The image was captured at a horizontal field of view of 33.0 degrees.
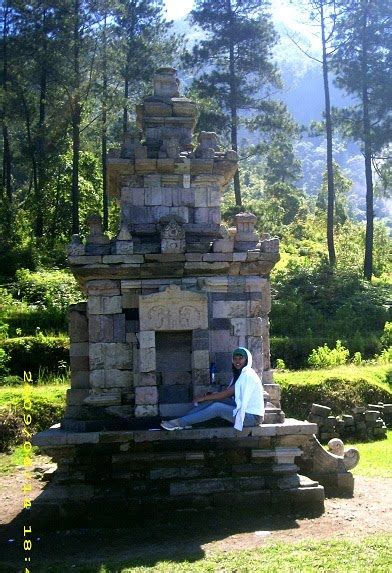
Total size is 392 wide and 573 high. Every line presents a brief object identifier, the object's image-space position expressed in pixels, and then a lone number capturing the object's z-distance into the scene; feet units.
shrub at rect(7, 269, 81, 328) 67.97
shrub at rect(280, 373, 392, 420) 50.70
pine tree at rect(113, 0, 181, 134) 99.76
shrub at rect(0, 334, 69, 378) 57.47
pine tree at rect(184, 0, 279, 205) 97.40
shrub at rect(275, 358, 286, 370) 57.11
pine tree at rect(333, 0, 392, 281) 88.48
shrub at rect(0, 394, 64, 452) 44.01
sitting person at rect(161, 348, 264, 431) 28.60
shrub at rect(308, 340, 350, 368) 58.34
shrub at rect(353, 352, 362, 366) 58.85
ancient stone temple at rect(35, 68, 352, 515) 29.19
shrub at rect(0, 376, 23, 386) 53.31
